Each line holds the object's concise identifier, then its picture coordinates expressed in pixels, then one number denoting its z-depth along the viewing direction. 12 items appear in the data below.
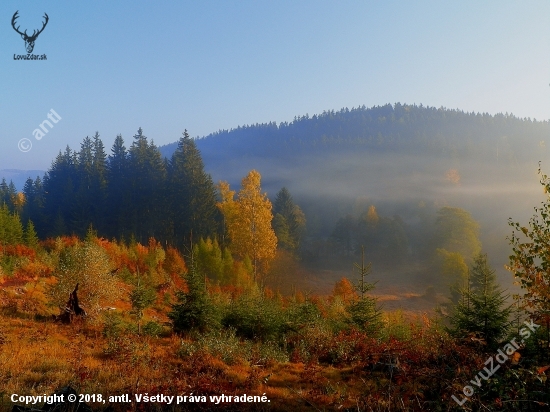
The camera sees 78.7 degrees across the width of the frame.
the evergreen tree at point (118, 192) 56.42
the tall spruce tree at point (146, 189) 54.81
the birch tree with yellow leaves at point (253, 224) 35.72
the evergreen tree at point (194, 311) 14.91
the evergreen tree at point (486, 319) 11.98
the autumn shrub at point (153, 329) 14.55
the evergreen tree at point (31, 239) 34.47
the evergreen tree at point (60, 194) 59.50
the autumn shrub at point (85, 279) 15.29
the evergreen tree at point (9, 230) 33.84
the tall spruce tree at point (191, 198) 50.50
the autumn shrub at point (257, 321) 15.59
